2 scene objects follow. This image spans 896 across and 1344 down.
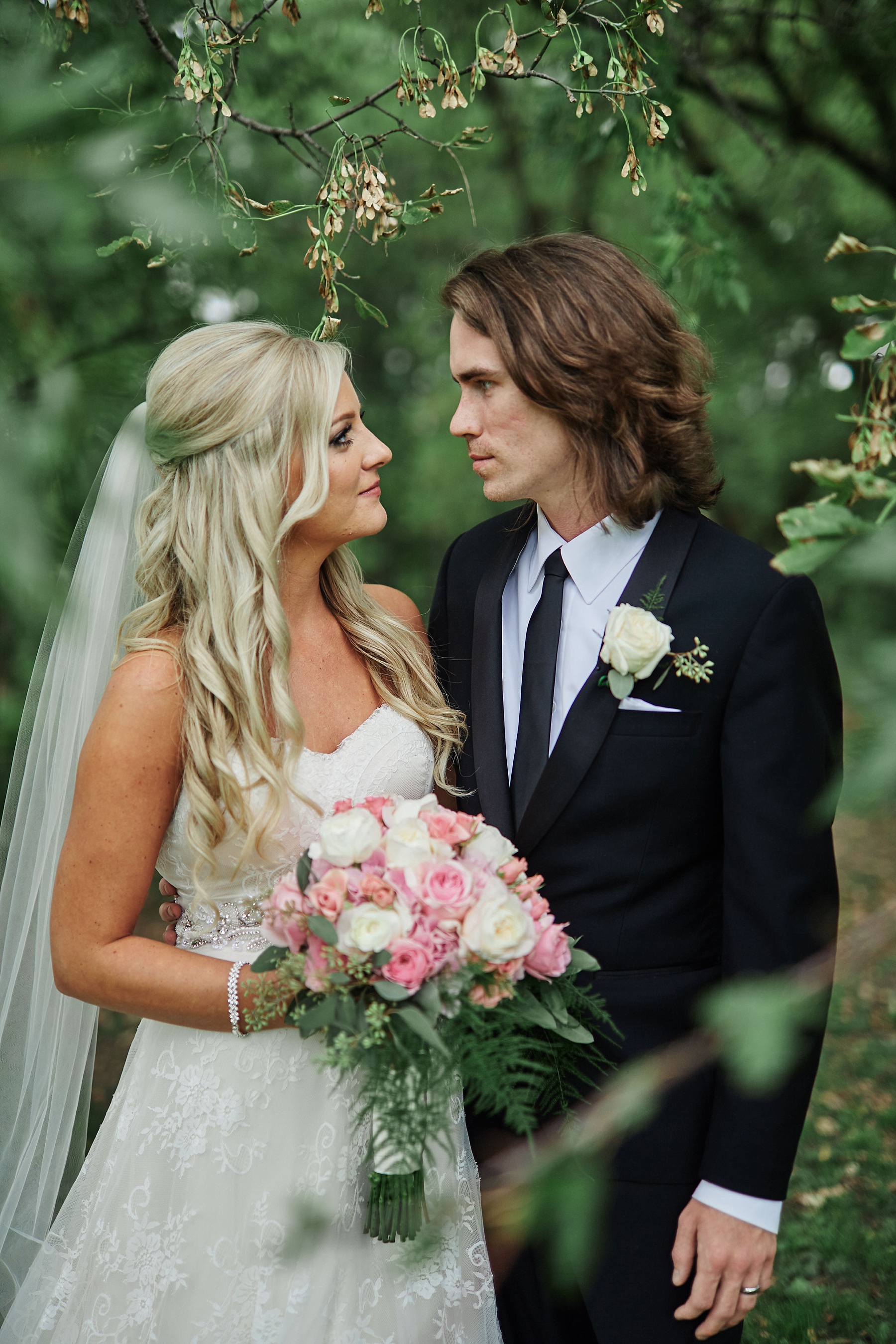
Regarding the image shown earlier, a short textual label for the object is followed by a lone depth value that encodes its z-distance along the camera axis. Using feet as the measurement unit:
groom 7.76
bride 7.86
